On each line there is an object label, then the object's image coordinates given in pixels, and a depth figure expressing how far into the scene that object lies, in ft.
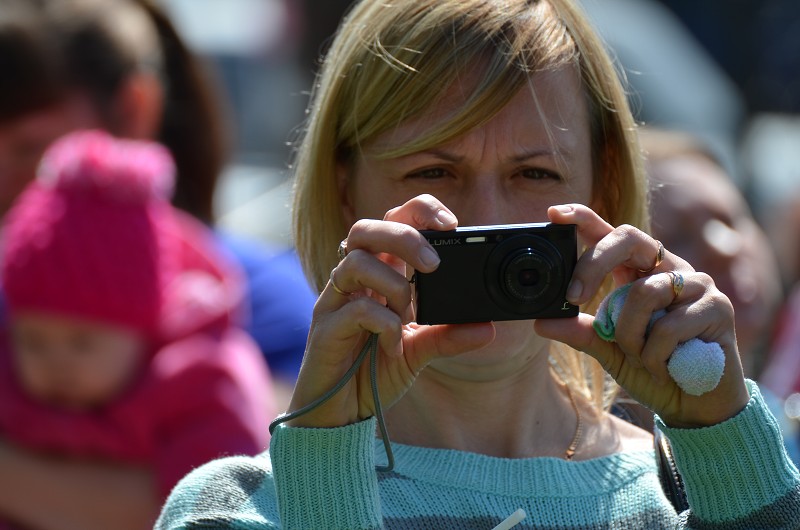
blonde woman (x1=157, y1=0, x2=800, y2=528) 11.92
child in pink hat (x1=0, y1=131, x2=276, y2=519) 20.22
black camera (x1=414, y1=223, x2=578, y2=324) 11.85
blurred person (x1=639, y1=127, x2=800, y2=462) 24.38
